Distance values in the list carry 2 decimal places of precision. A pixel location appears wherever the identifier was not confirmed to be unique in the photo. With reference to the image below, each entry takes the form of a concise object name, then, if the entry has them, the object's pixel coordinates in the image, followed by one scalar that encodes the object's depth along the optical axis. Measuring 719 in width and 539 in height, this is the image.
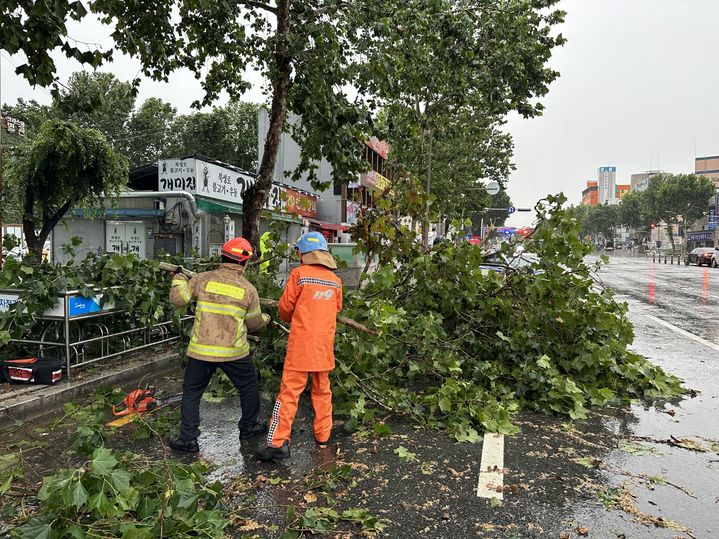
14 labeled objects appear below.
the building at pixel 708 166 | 111.38
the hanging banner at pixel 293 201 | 25.83
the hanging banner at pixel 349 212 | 36.31
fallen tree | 5.23
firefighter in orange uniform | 4.12
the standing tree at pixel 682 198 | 74.25
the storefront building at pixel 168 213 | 18.02
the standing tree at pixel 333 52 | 7.39
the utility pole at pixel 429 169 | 23.59
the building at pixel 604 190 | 197.50
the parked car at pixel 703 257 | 41.44
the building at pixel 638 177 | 158.35
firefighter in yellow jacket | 4.14
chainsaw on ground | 4.85
